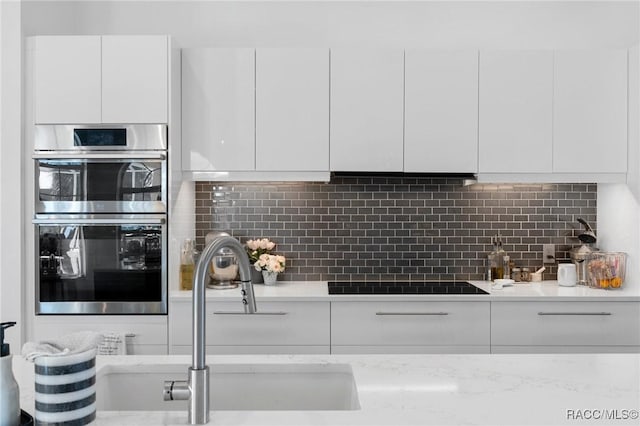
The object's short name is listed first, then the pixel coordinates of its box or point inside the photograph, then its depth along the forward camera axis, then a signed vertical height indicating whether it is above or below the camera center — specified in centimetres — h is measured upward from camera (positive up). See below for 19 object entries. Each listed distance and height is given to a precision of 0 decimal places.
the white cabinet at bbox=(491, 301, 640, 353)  295 -64
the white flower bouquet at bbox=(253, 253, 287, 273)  330 -35
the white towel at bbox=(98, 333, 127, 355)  283 -72
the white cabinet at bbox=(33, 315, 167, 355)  291 -65
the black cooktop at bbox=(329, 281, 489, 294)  307 -48
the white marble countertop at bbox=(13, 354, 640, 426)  118 -45
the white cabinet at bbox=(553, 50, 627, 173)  319 +59
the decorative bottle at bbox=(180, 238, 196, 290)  310 -34
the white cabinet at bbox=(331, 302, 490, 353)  294 -64
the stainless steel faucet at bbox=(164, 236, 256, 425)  114 -34
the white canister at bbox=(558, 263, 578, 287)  328 -41
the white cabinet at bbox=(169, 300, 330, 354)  294 -66
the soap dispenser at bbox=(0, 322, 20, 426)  106 -37
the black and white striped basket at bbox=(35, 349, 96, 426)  109 -37
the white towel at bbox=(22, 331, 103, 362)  146 -39
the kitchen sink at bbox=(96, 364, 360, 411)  154 -51
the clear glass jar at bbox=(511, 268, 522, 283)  347 -43
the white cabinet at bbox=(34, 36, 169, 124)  295 +68
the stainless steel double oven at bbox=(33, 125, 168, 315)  291 -14
